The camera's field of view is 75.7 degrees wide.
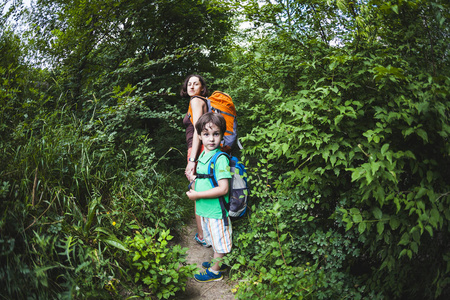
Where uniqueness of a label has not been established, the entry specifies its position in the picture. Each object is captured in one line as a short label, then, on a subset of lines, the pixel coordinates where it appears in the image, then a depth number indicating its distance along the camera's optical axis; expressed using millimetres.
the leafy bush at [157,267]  2453
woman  3332
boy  2891
